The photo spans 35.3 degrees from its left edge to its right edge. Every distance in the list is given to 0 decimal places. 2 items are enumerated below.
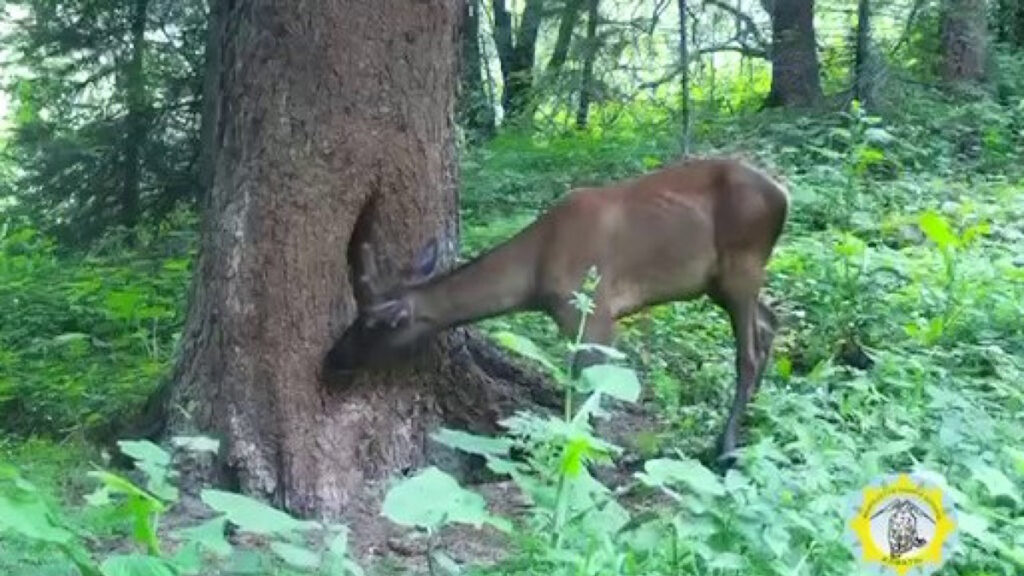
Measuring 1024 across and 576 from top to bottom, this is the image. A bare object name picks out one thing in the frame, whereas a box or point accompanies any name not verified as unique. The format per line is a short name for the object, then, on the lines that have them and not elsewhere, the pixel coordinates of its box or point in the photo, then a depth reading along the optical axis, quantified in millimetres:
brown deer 6758
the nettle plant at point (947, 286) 7574
